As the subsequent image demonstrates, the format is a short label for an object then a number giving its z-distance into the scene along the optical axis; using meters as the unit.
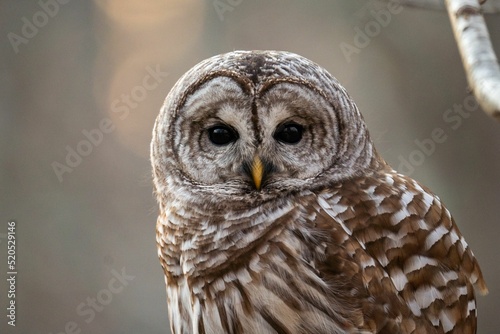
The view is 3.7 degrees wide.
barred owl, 5.19
